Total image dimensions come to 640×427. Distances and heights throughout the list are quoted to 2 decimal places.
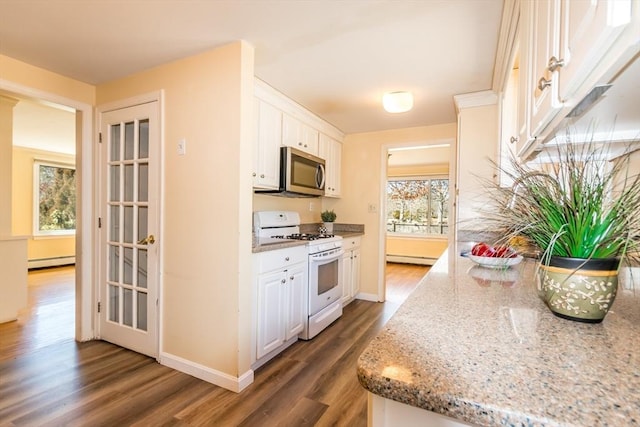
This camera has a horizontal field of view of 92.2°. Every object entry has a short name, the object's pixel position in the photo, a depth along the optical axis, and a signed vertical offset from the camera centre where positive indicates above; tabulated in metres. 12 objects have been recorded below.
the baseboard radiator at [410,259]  6.66 -1.04
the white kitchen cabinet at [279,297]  2.25 -0.70
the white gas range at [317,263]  2.82 -0.51
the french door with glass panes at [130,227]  2.35 -0.16
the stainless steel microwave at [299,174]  2.91 +0.37
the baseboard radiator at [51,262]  5.63 -1.05
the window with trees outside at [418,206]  6.71 +0.14
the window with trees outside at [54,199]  5.83 +0.17
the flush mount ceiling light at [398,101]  2.63 +0.95
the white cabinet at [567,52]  0.49 +0.33
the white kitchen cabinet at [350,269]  3.68 -0.72
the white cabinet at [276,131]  2.65 +0.80
